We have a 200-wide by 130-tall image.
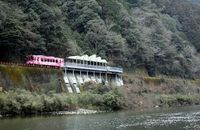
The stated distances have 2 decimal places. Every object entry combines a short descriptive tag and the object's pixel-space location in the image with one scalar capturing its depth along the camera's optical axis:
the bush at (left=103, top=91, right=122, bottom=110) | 59.84
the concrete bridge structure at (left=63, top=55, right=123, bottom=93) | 66.75
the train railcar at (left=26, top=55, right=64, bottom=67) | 63.44
